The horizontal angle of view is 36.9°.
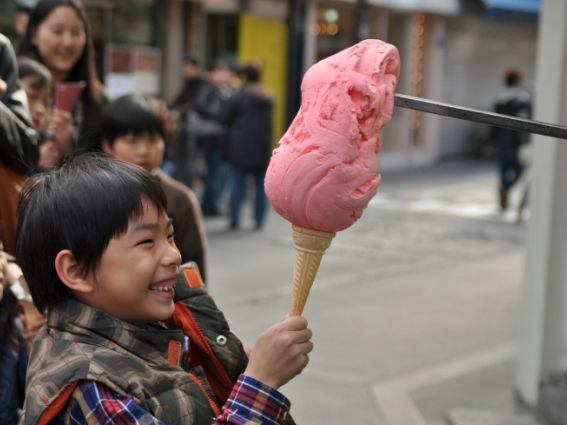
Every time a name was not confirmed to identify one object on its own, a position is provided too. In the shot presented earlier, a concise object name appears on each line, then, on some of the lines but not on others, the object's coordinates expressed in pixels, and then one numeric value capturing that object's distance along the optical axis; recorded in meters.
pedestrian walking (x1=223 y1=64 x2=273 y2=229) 9.86
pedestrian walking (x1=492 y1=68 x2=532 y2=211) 11.62
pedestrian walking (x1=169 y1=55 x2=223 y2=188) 10.45
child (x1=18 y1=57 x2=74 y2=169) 3.24
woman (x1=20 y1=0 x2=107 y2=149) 3.54
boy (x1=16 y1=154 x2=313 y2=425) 1.61
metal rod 1.51
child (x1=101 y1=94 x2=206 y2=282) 3.21
